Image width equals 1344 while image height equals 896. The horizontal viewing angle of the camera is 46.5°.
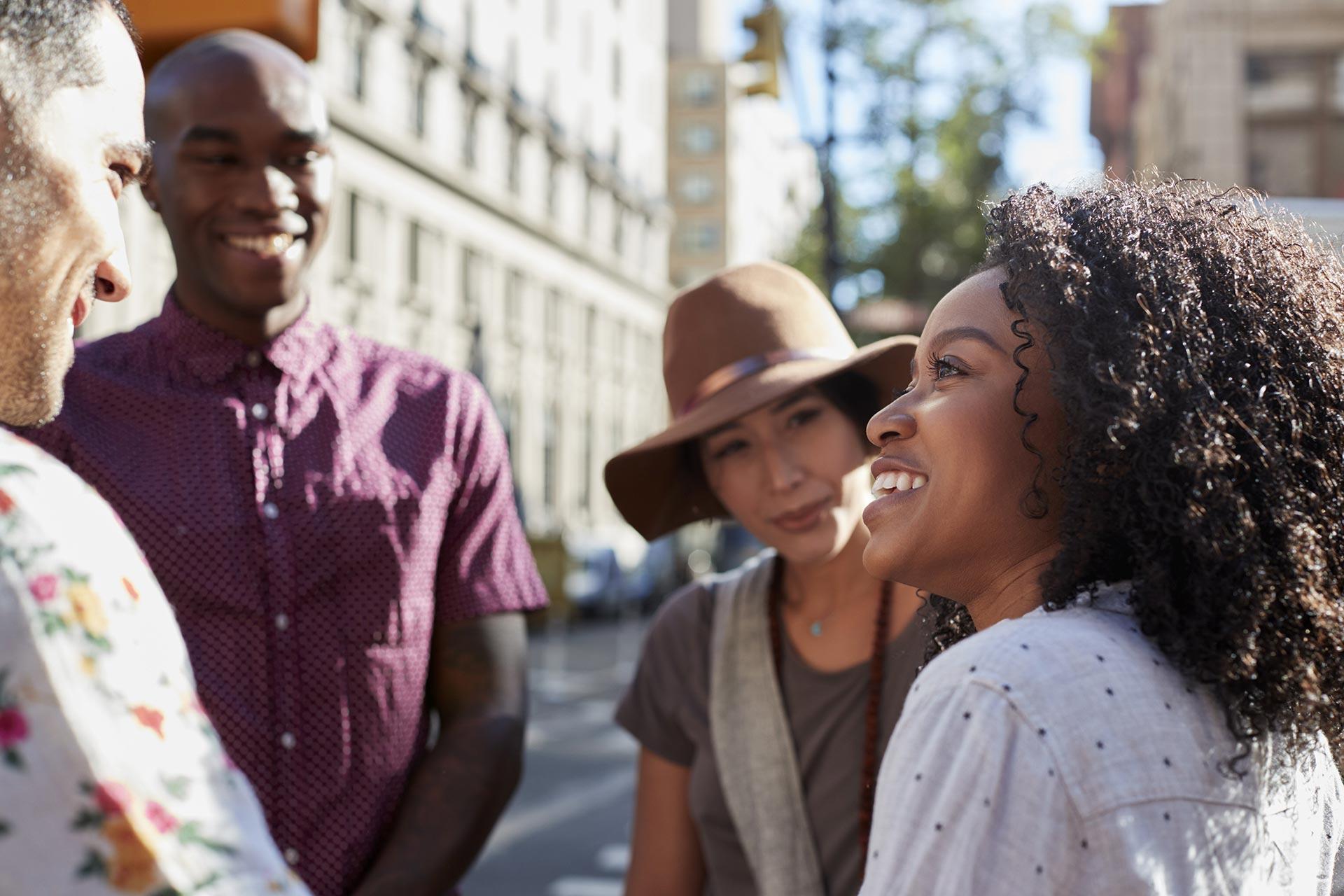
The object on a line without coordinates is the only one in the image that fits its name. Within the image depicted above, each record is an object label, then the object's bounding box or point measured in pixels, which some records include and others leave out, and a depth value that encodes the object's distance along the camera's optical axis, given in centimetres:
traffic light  1167
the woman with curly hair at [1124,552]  149
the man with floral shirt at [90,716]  115
